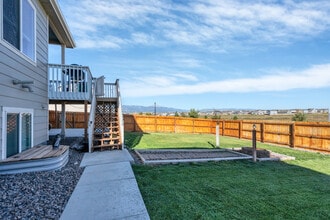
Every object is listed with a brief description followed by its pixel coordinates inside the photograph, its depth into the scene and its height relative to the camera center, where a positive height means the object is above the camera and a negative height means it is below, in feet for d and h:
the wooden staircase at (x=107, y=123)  27.03 -1.37
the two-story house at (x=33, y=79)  15.91 +3.28
